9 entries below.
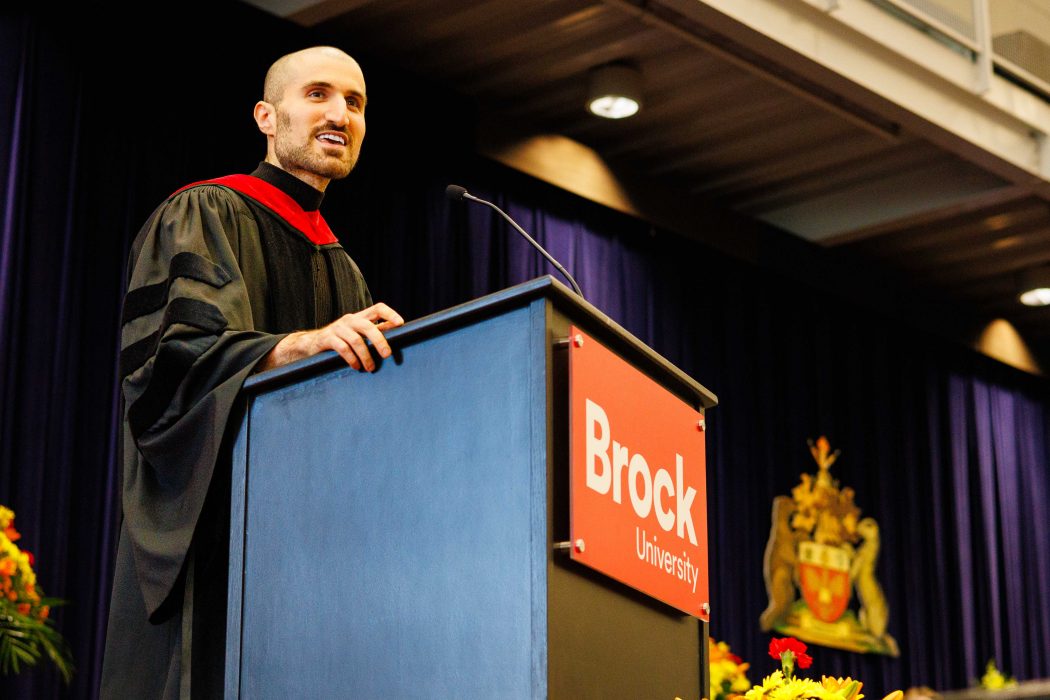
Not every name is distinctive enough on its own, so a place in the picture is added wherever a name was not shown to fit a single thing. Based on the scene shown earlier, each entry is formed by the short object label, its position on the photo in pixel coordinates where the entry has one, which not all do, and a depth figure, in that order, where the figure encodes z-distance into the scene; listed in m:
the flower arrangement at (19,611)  7.62
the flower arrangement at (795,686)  3.67
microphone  5.31
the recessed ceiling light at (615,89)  12.45
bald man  4.27
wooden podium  3.48
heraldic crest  15.48
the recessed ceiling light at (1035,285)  17.36
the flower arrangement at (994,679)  16.71
